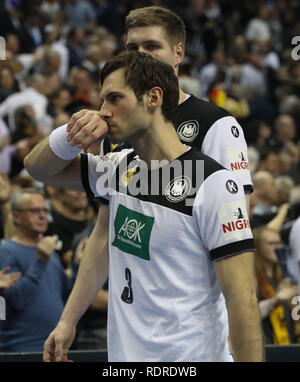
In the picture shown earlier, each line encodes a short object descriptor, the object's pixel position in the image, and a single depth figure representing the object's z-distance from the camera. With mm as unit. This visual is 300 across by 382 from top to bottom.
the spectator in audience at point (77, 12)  32187
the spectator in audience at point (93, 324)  12422
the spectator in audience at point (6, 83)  21312
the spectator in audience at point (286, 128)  25328
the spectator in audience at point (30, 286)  11680
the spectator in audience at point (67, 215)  13969
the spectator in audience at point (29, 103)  20312
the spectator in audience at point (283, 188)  17291
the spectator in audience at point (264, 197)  16141
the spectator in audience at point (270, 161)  20859
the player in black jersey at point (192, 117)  7719
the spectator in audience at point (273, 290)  12031
